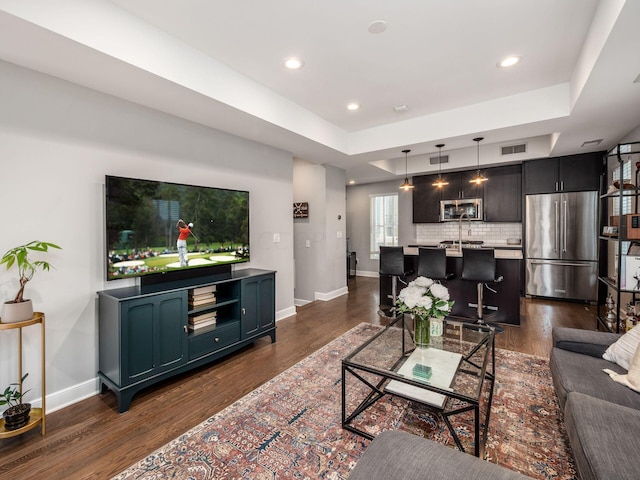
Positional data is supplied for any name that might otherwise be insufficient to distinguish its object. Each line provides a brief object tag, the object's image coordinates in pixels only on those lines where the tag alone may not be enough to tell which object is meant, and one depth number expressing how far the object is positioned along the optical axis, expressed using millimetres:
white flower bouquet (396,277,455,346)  2201
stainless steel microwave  6191
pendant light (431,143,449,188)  6193
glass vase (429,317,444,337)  2404
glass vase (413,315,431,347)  2282
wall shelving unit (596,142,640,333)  2990
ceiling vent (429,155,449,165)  6297
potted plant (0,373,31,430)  1959
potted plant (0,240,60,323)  1949
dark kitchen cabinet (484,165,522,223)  5828
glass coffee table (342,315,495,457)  1819
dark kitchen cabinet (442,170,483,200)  6214
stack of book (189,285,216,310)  2932
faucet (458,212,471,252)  6254
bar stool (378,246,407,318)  4586
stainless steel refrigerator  5105
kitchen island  4191
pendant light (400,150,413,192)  4727
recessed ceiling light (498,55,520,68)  2766
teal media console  2350
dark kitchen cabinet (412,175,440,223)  6711
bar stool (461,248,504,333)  3986
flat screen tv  2613
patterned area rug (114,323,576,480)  1744
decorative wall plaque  5708
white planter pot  1946
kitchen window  7750
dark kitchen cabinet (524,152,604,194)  5055
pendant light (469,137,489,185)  4062
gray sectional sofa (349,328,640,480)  1158
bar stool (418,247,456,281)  4324
